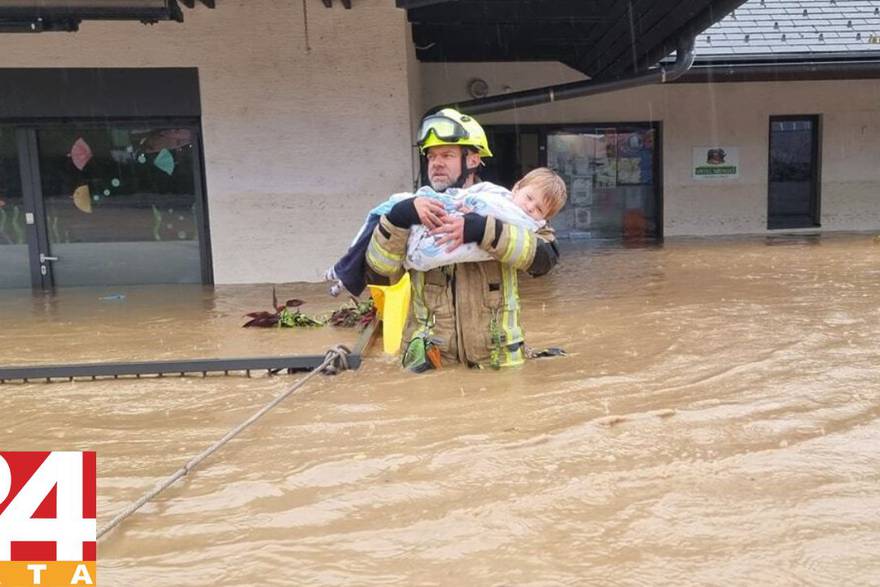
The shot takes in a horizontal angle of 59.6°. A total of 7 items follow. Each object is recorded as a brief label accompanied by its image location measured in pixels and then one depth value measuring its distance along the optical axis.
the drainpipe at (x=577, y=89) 10.23
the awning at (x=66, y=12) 7.93
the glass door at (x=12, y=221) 9.84
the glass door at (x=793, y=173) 14.77
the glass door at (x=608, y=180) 14.51
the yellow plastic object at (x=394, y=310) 4.58
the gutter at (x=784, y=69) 12.08
